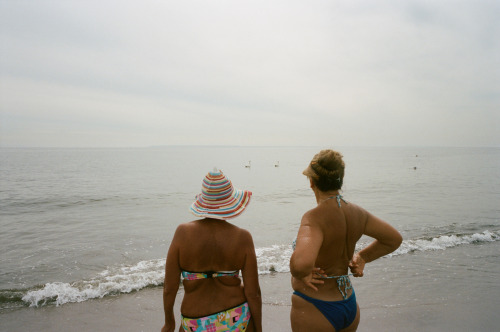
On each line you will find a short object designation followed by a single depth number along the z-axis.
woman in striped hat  2.15
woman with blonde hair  1.98
